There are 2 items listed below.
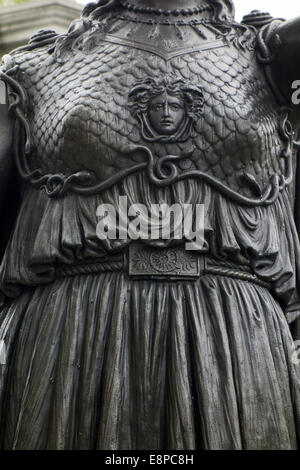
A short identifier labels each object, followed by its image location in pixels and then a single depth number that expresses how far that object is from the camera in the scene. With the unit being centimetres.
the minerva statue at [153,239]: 504
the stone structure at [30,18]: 917
